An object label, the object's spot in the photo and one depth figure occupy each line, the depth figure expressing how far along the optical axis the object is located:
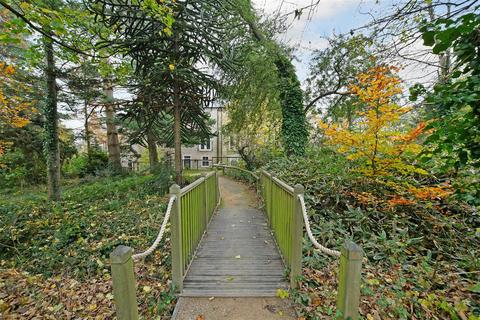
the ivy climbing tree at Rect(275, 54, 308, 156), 9.12
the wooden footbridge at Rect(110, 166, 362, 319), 1.59
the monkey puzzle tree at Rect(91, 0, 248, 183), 5.82
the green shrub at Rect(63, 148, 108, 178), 12.30
